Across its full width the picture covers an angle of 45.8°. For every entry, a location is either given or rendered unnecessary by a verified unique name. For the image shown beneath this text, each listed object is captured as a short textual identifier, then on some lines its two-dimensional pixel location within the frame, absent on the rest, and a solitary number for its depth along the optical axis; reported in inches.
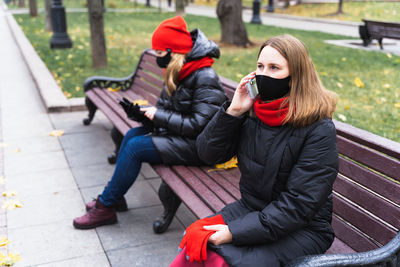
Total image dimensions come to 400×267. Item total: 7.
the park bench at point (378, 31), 454.9
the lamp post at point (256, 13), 752.3
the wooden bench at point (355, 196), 86.2
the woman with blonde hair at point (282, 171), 80.7
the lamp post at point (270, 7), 1075.9
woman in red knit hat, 132.4
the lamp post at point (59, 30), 472.7
